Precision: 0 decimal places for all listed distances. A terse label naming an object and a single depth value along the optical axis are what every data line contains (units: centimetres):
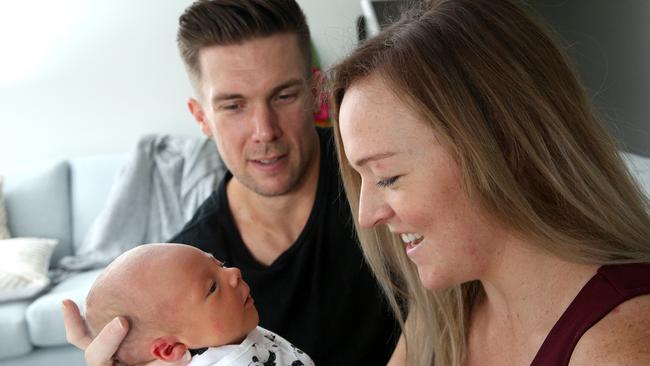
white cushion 313
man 167
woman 93
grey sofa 350
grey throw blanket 358
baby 116
